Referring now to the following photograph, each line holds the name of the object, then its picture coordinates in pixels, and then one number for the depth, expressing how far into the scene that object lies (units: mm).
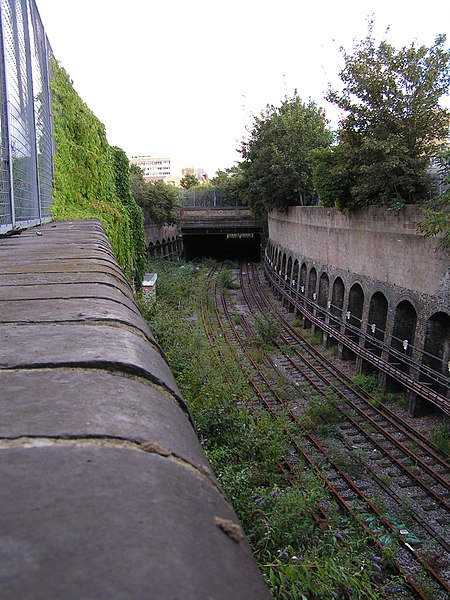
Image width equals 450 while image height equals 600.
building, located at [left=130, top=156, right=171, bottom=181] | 162575
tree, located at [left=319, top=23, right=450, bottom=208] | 14203
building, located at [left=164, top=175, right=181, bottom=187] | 106056
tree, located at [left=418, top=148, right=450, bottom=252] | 11398
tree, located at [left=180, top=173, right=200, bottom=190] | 81562
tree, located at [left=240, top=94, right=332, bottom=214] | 27016
